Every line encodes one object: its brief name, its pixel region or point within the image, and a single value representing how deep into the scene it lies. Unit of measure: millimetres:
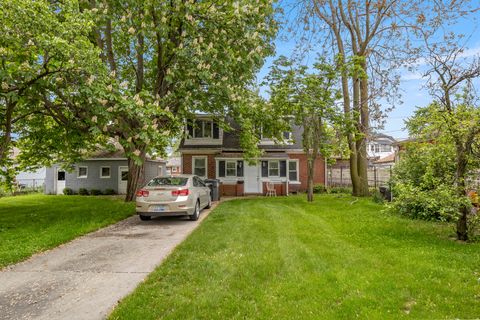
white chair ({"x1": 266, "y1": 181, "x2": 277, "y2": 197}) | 19609
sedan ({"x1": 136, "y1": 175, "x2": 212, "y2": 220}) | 9211
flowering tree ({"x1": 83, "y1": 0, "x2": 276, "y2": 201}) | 9594
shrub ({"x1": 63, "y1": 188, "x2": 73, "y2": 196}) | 23391
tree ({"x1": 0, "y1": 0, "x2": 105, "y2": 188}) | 7025
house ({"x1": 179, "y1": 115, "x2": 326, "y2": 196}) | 19891
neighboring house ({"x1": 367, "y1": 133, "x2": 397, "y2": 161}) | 47375
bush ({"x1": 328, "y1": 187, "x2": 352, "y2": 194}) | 20597
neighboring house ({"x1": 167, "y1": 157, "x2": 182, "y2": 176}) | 54594
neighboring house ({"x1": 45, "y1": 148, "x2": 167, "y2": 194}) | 23719
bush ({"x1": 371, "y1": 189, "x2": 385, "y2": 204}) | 13405
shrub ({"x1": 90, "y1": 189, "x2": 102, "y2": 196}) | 23000
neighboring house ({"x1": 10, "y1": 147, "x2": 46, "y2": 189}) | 28047
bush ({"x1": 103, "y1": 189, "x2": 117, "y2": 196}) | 23247
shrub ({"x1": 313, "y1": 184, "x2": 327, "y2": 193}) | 21219
